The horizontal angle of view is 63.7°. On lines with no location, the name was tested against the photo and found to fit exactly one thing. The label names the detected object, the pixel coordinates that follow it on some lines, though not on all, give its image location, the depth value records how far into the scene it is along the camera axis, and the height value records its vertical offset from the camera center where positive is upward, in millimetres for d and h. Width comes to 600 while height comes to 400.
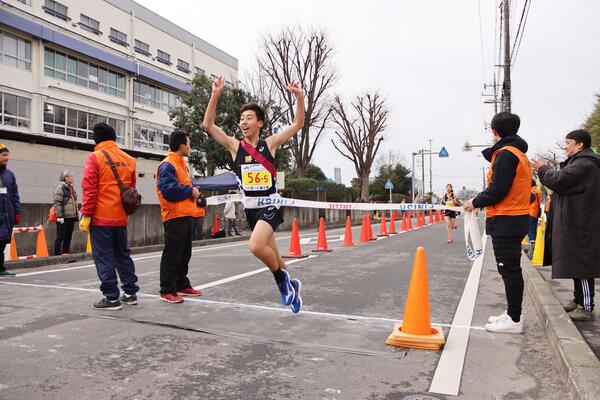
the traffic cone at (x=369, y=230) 14567 -625
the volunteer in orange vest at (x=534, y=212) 9875 -69
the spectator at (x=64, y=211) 9422 +19
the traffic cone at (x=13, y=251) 9242 -743
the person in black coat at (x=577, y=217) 4250 -77
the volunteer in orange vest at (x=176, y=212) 5332 -11
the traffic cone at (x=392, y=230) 18047 -774
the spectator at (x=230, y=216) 16703 -185
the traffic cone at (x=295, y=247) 9945 -779
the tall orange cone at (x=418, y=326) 3734 -927
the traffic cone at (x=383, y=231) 16703 -752
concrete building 24922 +8294
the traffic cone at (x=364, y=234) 14167 -712
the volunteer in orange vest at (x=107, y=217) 4879 -54
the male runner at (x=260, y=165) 4559 +439
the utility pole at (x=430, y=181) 78438 +4621
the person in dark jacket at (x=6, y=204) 7234 +128
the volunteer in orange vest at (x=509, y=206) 3969 +26
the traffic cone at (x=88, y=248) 10767 -806
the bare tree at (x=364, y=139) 38625 +5721
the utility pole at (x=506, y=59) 19453 +6070
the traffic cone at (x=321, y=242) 11242 -763
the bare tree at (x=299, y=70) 29500 +8607
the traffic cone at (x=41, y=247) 9586 -692
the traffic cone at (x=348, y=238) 12859 -753
